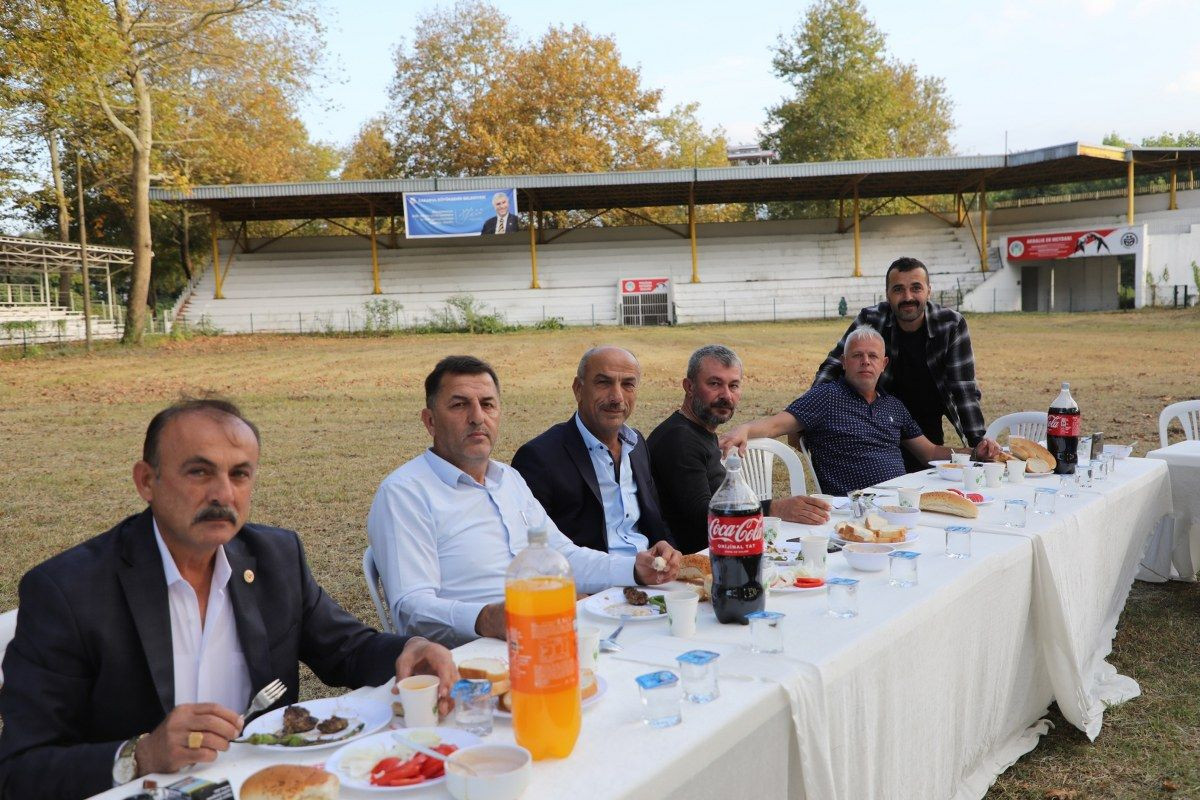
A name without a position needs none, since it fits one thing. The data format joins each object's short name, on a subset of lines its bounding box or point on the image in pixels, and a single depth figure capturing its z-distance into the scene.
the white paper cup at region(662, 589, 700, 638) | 2.25
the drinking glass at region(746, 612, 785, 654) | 2.09
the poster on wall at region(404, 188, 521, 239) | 33.28
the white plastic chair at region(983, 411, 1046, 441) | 6.00
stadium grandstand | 32.88
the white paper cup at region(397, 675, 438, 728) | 1.77
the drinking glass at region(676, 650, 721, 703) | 1.82
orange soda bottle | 1.54
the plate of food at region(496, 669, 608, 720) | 1.83
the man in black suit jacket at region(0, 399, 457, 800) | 1.72
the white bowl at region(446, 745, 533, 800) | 1.44
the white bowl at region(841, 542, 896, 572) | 2.76
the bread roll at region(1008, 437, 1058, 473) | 4.45
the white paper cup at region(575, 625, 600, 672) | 1.97
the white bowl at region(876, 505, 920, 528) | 3.41
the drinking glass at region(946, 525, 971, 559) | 2.93
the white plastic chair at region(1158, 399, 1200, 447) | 5.86
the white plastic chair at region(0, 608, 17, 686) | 2.42
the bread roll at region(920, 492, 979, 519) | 3.53
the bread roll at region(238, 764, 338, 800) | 1.48
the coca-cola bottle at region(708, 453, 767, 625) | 2.18
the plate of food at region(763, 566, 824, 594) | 2.59
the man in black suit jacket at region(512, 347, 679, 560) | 3.75
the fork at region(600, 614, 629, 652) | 2.18
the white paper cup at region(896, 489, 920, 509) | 3.59
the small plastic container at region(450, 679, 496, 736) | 1.71
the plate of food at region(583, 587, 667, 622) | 2.44
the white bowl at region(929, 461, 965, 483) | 4.46
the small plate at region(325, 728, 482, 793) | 1.55
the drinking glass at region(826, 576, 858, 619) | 2.37
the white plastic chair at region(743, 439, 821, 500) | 5.16
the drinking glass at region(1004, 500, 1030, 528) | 3.35
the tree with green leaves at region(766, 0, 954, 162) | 46.47
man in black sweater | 4.08
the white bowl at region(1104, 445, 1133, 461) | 4.68
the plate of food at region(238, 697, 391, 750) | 1.71
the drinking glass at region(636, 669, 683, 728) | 1.72
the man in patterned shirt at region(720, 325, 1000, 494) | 4.87
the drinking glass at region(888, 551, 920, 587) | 2.61
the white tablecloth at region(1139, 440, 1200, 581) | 4.79
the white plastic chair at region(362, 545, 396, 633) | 3.05
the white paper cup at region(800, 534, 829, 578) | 2.77
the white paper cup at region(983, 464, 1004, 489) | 4.20
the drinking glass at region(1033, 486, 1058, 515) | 3.56
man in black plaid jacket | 5.46
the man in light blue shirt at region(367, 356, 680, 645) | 2.73
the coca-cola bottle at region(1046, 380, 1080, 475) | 4.29
